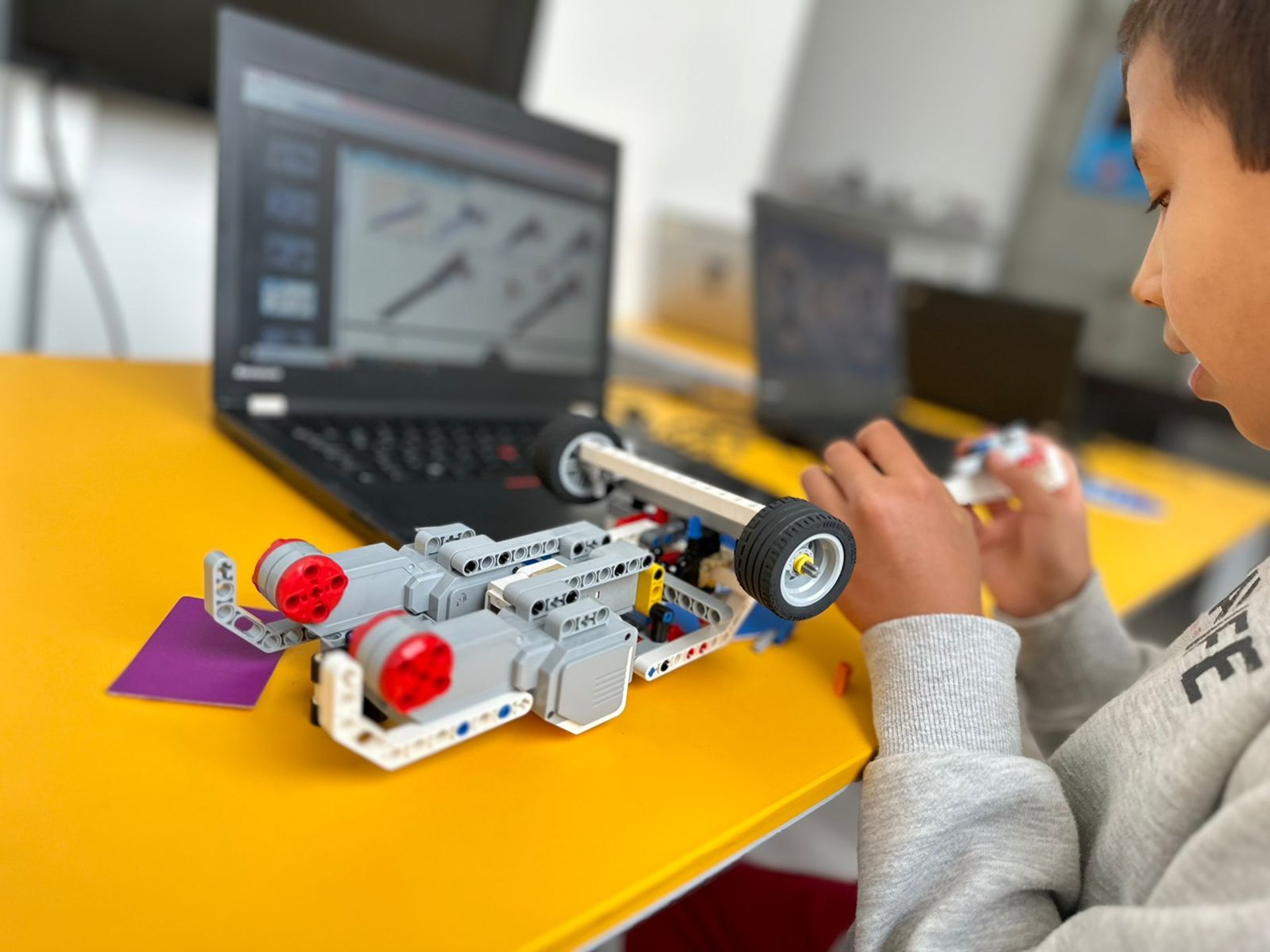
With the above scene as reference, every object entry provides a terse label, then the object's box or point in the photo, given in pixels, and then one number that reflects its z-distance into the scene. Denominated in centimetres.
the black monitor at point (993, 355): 130
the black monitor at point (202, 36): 97
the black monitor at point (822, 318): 109
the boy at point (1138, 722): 38
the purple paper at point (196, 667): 37
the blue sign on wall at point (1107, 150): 225
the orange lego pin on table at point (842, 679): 49
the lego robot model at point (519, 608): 32
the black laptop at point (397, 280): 65
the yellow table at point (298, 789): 28
